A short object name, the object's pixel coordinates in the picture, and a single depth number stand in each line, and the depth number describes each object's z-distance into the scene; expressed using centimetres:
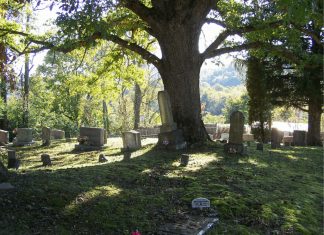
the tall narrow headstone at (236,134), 1220
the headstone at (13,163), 1127
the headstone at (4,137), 2516
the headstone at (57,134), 3119
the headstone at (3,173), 597
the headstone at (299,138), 2170
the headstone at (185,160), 1002
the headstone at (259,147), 1480
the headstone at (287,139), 2738
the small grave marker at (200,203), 614
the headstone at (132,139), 1657
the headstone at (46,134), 2297
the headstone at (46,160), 1243
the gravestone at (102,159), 1256
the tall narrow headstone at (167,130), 1281
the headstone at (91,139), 1892
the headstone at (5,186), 569
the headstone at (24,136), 2377
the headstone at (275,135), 2086
